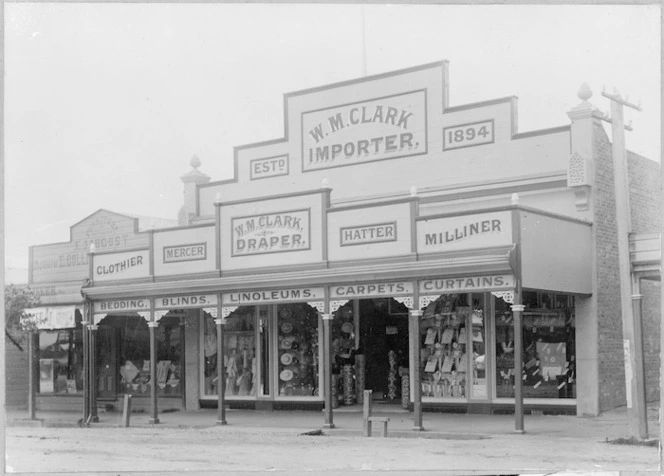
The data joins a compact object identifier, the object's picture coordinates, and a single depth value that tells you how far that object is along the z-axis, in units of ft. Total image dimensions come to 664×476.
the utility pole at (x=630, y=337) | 46.26
